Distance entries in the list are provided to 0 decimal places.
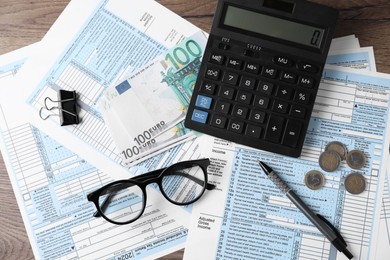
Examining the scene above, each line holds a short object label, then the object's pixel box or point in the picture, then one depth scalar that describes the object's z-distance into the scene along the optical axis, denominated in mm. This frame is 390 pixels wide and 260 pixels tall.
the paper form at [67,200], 687
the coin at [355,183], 668
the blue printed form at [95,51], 698
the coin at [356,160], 672
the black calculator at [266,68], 636
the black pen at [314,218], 648
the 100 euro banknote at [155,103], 688
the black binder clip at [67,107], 692
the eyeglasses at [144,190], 665
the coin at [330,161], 669
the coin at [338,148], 672
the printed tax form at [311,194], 669
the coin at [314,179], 670
